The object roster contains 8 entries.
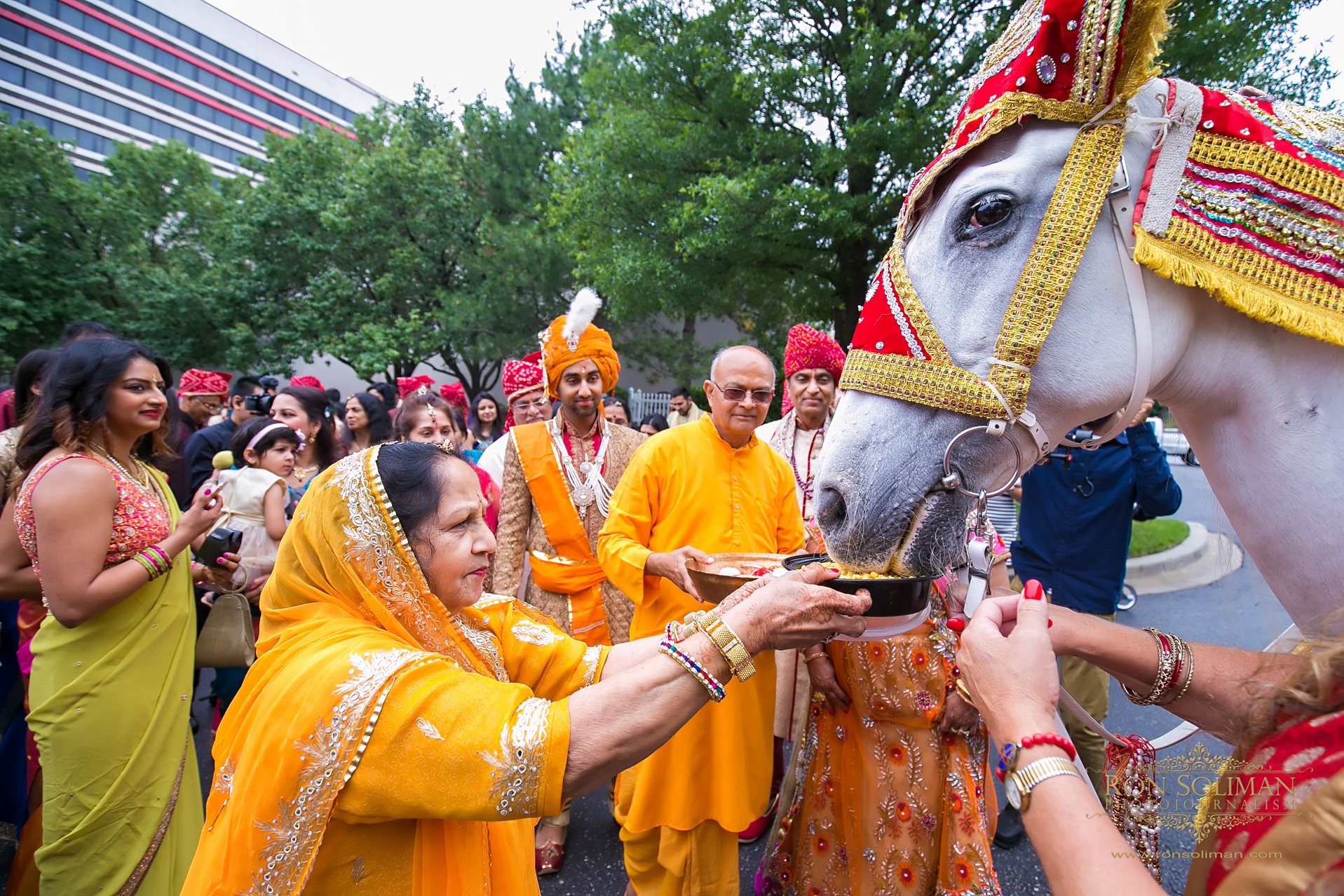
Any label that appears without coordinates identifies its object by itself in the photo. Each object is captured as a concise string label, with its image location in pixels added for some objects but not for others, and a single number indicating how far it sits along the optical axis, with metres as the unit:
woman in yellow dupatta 1.37
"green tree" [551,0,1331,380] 9.95
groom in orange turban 3.92
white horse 1.21
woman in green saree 2.50
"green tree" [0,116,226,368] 17.66
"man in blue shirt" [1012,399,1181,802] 3.54
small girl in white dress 3.84
